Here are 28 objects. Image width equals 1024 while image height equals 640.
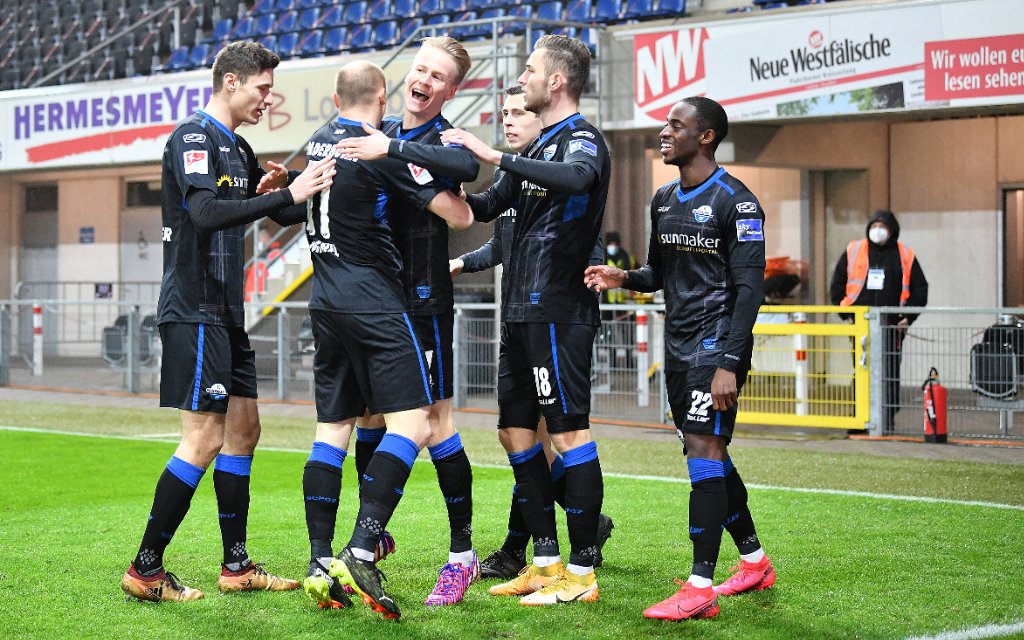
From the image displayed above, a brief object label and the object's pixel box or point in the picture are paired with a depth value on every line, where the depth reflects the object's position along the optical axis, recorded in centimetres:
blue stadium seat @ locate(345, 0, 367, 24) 2163
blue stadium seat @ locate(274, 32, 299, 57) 2214
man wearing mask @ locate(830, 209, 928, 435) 1186
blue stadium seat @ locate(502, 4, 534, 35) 1914
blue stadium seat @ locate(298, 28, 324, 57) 2181
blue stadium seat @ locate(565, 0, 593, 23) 1839
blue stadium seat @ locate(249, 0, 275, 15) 2320
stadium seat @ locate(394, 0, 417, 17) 2089
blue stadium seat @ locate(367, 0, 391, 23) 2130
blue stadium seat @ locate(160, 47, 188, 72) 2336
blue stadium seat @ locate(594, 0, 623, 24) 1795
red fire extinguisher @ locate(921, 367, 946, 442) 1091
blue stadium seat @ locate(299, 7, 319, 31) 2233
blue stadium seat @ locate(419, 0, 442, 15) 2041
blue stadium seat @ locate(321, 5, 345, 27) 2194
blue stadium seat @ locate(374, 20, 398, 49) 2062
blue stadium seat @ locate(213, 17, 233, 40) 2341
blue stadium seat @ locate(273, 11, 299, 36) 2247
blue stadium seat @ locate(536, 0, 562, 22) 1869
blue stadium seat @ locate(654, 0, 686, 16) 1708
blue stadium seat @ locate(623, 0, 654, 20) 1735
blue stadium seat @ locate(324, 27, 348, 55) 2135
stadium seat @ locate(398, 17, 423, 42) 2058
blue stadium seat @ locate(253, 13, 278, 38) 2267
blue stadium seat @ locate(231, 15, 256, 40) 2303
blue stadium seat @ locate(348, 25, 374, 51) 2117
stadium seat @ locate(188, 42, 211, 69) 2295
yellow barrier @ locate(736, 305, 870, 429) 1155
